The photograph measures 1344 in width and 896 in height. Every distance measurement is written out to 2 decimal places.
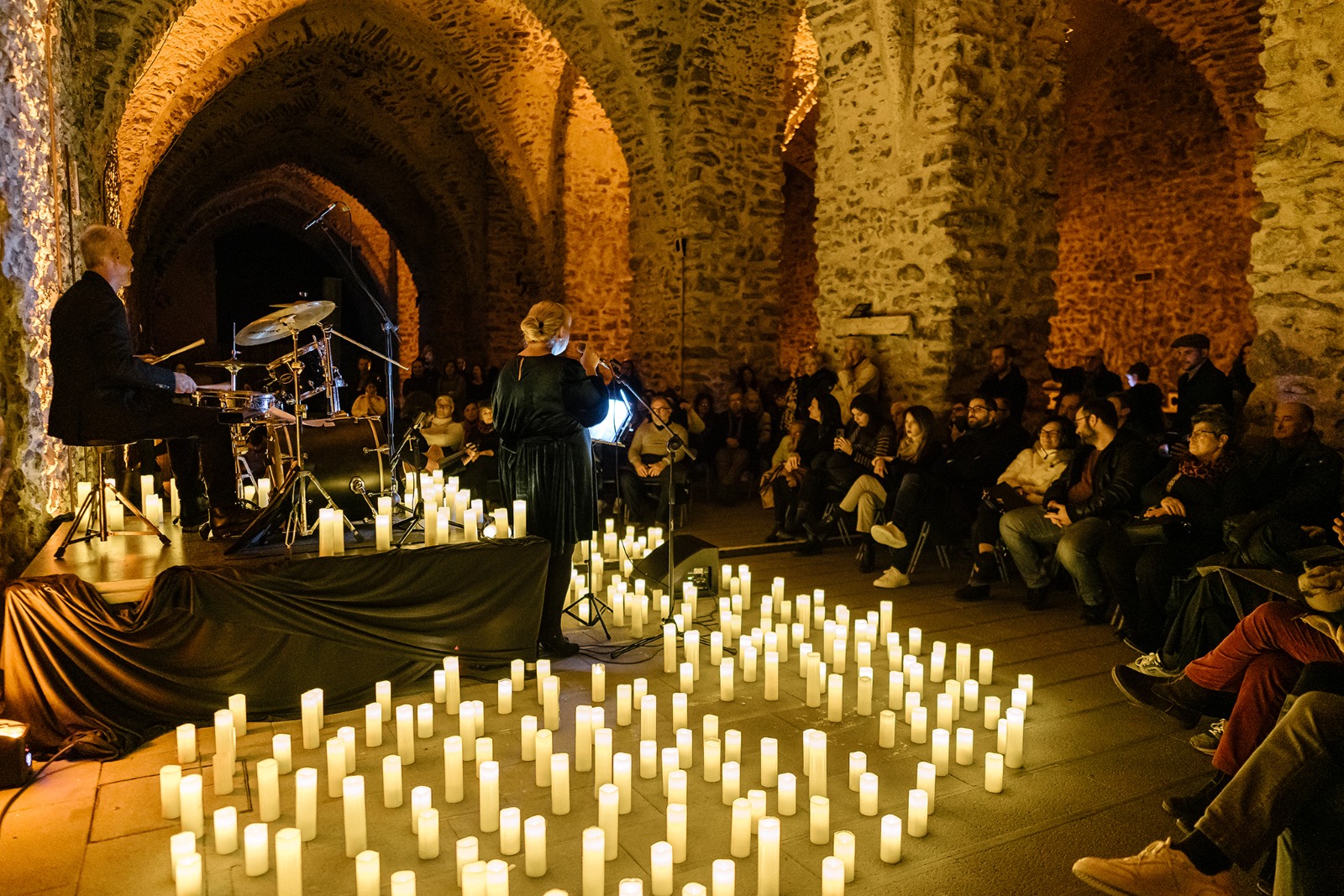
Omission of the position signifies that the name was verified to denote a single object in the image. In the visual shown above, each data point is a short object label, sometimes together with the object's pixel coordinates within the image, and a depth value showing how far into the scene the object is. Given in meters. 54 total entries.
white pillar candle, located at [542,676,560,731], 3.65
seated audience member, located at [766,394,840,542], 7.09
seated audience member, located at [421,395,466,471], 8.15
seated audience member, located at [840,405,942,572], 6.22
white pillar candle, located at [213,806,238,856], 2.65
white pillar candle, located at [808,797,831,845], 2.70
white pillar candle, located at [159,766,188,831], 2.89
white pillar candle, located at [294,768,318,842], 2.74
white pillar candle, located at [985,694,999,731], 3.63
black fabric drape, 3.47
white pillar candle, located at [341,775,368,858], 2.65
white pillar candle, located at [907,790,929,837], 2.79
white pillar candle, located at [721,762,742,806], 2.97
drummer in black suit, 3.83
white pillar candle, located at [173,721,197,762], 3.29
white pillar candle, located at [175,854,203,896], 2.25
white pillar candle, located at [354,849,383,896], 2.23
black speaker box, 5.54
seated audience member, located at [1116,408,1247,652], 4.25
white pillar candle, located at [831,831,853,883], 2.42
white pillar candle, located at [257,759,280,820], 2.83
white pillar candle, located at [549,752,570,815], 2.87
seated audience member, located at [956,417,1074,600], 5.49
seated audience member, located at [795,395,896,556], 6.65
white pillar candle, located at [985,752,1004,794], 3.08
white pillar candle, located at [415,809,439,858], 2.62
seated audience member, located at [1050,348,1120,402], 8.66
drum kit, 4.38
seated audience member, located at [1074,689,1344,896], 2.23
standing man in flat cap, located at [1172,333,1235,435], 6.08
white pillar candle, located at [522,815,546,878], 2.52
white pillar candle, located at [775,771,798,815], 2.85
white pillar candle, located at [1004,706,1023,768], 3.26
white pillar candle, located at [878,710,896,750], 3.44
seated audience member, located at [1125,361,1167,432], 6.33
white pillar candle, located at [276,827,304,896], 2.31
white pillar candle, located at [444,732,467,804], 2.98
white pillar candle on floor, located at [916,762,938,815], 2.89
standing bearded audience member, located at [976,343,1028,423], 6.88
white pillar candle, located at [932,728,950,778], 3.18
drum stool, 4.23
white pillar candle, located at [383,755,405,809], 2.97
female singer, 4.34
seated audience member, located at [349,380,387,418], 10.41
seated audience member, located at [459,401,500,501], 7.54
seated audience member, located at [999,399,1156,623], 4.84
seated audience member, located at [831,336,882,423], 7.74
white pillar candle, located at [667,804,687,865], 2.56
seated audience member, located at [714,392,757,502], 9.14
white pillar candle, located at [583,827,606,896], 2.32
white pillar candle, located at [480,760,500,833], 2.80
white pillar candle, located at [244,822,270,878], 2.49
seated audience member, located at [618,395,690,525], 7.45
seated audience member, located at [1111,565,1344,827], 2.69
